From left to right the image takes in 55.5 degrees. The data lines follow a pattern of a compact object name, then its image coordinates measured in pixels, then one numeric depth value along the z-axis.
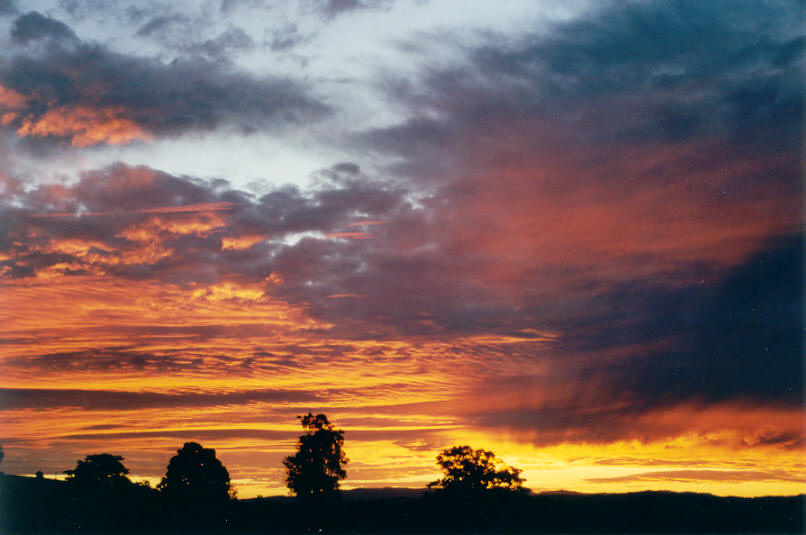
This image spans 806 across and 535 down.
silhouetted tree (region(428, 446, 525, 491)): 114.00
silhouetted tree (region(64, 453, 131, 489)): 110.69
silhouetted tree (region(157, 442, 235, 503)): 114.44
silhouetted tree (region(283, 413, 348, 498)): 106.06
